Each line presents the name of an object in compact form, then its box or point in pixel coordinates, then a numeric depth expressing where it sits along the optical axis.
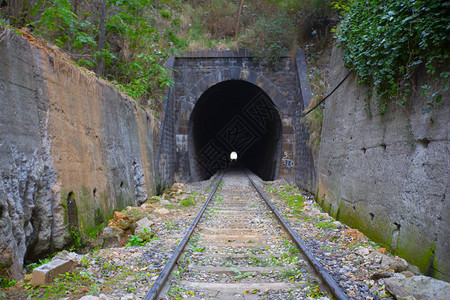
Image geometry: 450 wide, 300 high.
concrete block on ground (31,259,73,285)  2.64
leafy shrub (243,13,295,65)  12.58
